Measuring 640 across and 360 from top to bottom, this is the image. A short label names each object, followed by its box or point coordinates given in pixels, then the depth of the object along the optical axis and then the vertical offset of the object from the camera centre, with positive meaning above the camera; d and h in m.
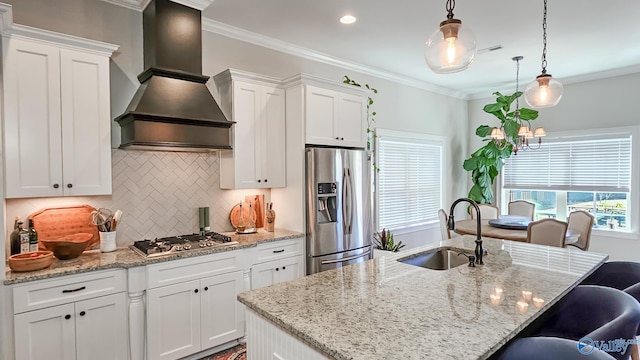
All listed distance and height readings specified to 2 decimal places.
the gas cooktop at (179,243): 2.63 -0.57
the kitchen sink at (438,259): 2.44 -0.62
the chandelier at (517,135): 4.53 +0.51
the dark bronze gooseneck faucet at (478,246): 2.17 -0.47
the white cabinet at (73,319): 2.11 -0.93
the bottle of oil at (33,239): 2.40 -0.44
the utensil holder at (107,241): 2.67 -0.51
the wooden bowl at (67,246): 2.38 -0.49
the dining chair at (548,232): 3.61 -0.63
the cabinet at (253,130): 3.31 +0.43
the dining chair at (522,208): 5.39 -0.56
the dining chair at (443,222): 4.63 -0.66
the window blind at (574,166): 5.00 +0.09
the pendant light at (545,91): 2.63 +0.62
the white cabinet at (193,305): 2.55 -1.02
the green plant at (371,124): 4.84 +0.68
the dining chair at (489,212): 5.31 -0.60
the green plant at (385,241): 4.71 -0.94
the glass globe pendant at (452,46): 1.79 +0.66
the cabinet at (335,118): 3.52 +0.60
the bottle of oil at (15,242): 2.41 -0.46
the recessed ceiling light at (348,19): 3.28 +1.47
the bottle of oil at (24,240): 2.36 -0.44
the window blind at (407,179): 5.18 -0.09
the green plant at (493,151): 5.24 +0.35
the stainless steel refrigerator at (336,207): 3.46 -0.35
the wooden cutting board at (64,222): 2.52 -0.35
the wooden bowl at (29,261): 2.15 -0.54
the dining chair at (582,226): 4.14 -0.66
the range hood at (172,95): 2.63 +0.63
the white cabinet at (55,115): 2.24 +0.41
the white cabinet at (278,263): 3.15 -0.84
